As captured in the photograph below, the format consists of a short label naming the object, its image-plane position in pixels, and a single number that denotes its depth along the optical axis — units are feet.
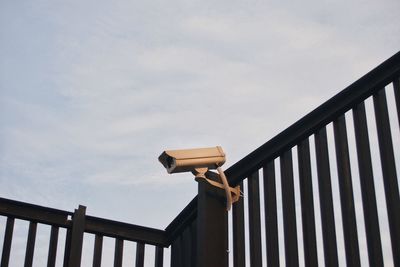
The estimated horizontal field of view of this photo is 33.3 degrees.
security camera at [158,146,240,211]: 9.66
